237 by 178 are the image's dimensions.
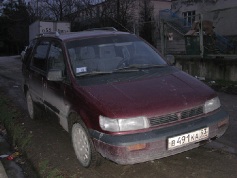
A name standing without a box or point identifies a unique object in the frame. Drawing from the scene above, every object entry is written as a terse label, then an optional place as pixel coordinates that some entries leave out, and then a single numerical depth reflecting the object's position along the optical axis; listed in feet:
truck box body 75.97
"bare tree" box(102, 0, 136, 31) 83.82
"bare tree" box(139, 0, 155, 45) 117.92
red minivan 11.76
